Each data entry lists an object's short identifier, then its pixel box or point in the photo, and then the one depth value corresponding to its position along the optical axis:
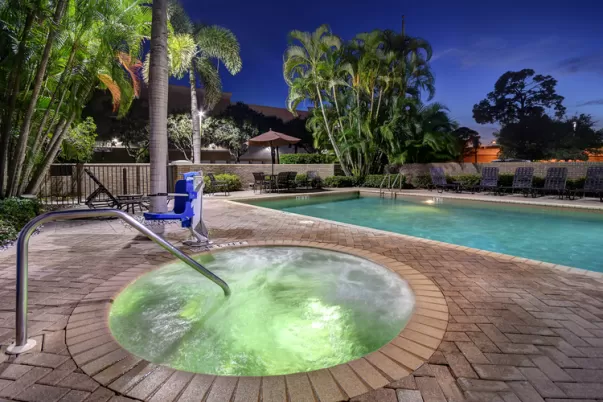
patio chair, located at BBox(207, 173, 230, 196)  13.27
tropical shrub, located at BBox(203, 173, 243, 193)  13.30
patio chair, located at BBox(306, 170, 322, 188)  15.23
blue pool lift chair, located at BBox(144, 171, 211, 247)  4.64
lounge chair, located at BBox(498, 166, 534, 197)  12.26
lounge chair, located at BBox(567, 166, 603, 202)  10.65
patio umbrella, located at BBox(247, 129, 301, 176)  13.88
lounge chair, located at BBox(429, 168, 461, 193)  14.08
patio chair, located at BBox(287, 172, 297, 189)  13.89
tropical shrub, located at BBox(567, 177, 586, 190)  11.65
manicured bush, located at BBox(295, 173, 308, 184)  15.05
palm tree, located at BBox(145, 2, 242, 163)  17.33
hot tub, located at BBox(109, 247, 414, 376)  2.31
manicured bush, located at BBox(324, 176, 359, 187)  16.80
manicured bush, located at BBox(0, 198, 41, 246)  5.09
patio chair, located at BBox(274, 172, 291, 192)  13.64
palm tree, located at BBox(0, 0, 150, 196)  5.98
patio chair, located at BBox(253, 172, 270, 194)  13.37
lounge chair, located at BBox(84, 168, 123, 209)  7.19
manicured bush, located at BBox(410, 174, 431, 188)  15.99
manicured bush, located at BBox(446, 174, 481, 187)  14.02
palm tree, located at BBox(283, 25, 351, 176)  16.27
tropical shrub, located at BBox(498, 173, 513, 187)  13.31
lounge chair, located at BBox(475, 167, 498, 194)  13.06
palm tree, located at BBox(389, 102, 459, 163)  16.55
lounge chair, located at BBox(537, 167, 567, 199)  11.55
